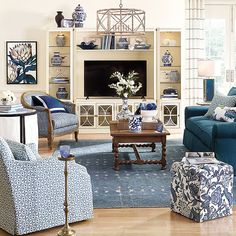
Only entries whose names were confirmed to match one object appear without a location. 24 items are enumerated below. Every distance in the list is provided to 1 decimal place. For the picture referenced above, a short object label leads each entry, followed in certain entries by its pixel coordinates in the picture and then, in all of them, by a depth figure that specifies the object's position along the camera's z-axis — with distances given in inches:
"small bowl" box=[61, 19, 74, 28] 371.8
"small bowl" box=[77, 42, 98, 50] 376.8
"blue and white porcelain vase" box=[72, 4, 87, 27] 372.5
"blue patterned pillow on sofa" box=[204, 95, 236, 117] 289.4
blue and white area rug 195.0
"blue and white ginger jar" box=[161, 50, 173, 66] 380.5
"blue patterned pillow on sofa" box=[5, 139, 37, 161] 156.6
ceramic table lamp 345.4
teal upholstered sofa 229.3
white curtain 385.1
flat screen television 381.4
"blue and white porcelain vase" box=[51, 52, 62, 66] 376.5
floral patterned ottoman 169.3
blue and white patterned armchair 151.6
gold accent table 147.2
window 391.5
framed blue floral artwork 383.6
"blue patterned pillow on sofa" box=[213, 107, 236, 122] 267.9
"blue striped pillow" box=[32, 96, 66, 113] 332.5
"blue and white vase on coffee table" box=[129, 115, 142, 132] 249.8
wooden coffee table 243.0
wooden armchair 311.4
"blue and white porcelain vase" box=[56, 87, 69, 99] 378.9
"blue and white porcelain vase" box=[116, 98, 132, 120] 279.2
